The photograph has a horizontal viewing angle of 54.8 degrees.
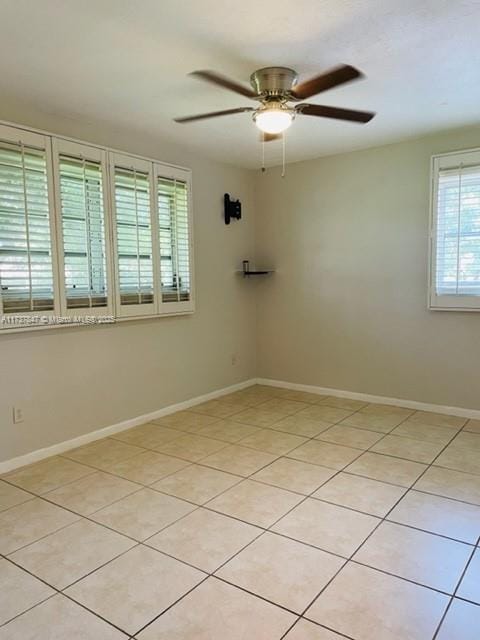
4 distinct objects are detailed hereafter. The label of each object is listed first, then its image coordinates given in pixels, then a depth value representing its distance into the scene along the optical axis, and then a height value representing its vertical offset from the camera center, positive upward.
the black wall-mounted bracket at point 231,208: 4.77 +0.69
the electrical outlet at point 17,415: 3.12 -0.92
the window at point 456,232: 3.77 +0.32
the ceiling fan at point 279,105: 2.52 +0.93
